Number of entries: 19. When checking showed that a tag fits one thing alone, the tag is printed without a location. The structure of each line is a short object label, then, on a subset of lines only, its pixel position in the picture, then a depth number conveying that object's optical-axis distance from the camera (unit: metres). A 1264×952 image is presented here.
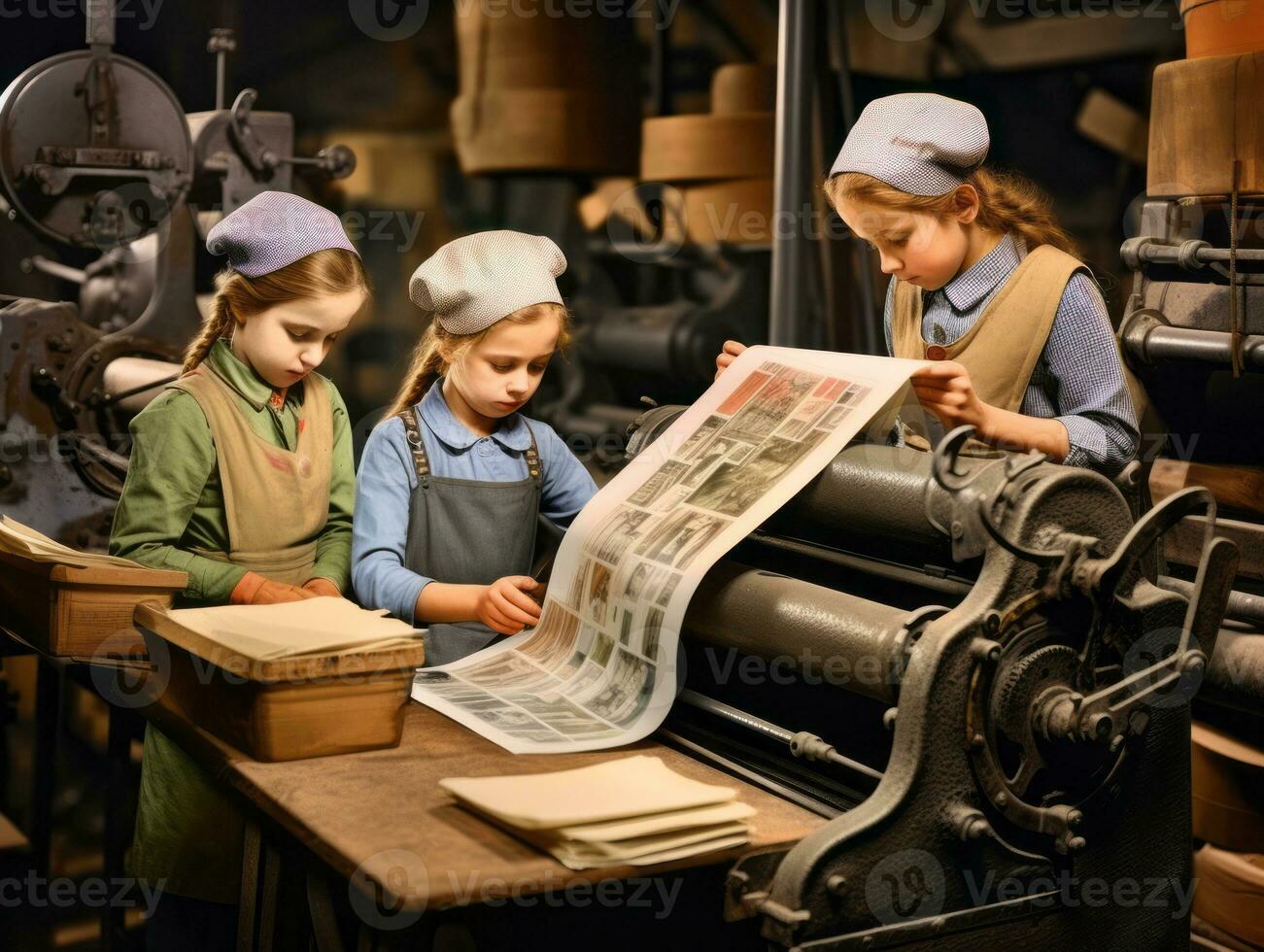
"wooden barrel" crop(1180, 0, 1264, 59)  2.24
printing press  1.42
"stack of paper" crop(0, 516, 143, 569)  1.95
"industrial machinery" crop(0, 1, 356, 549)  3.23
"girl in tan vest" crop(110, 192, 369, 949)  2.00
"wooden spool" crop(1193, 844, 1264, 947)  2.29
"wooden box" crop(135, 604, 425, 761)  1.57
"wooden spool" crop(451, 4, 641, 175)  4.27
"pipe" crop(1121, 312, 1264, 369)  2.29
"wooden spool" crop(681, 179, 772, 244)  4.21
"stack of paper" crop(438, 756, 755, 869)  1.32
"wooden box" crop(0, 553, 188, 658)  1.92
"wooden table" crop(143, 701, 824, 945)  1.28
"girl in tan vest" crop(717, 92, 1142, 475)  2.03
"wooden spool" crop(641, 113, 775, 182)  4.16
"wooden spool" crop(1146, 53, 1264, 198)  2.22
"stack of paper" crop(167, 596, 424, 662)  1.58
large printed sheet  1.71
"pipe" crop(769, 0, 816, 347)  3.69
